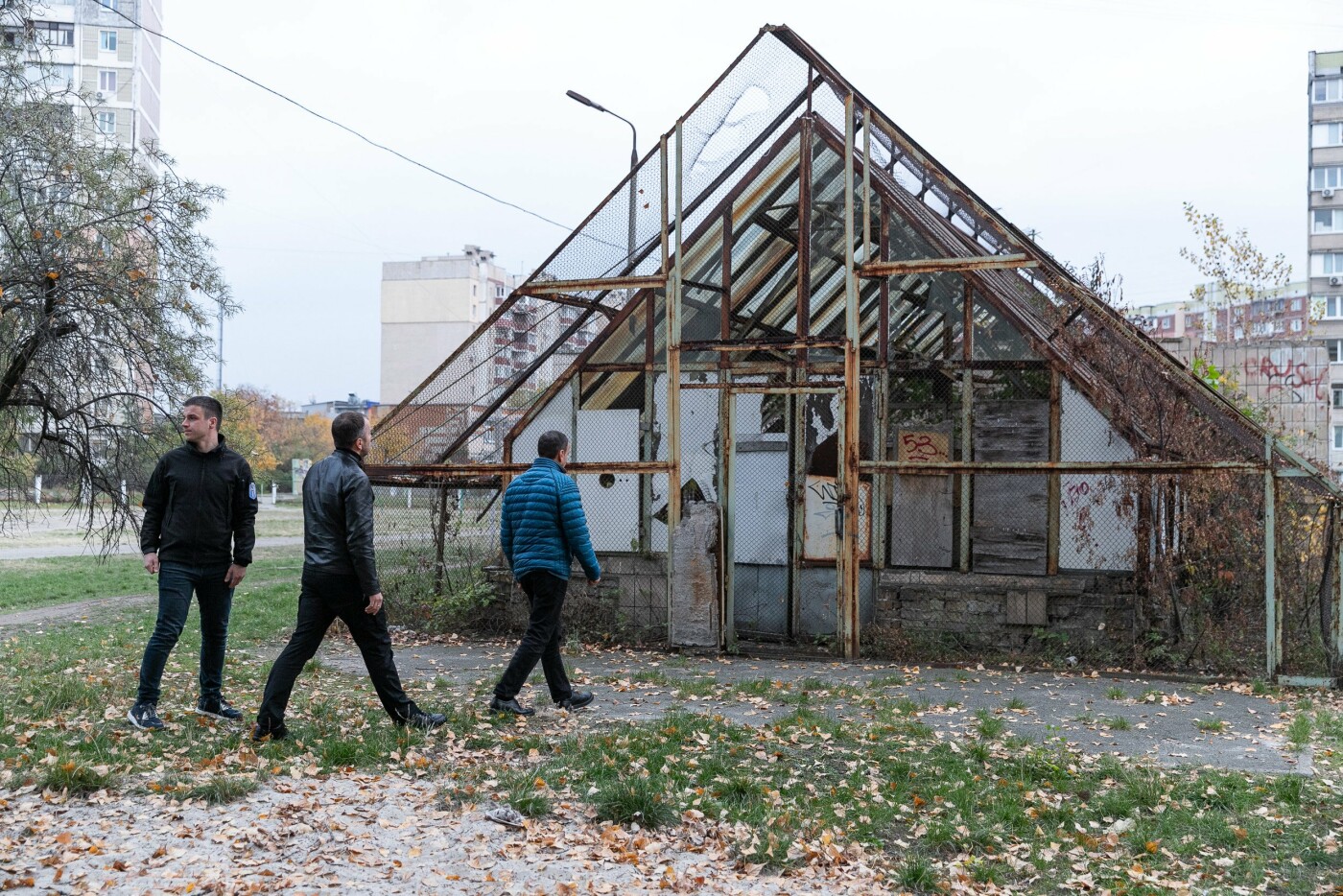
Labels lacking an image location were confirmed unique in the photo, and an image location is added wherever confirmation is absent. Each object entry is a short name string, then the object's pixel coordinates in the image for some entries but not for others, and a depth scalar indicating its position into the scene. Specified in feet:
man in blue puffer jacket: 24.57
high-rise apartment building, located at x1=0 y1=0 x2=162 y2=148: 204.74
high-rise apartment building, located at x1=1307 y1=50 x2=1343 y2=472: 197.98
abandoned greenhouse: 32.37
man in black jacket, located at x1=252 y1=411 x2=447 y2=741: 21.62
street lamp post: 61.46
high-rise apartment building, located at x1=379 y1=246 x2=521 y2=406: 329.93
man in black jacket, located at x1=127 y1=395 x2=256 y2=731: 22.50
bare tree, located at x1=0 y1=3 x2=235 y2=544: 34.83
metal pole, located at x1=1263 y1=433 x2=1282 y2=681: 30.12
